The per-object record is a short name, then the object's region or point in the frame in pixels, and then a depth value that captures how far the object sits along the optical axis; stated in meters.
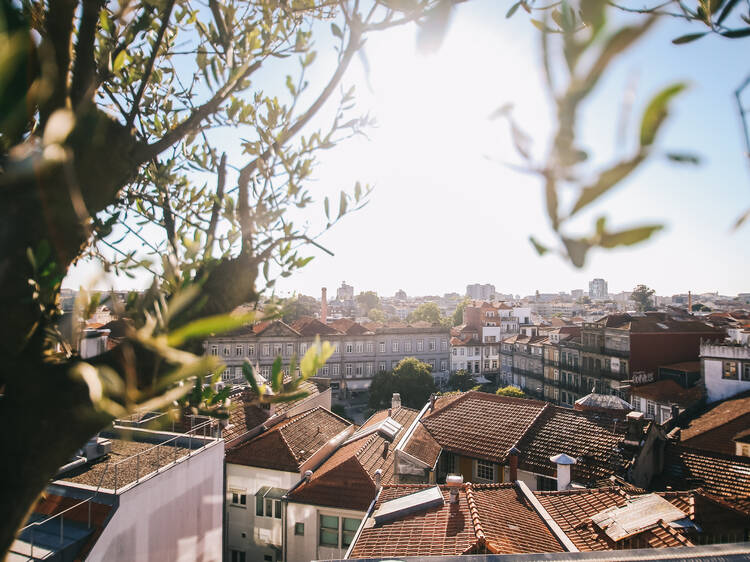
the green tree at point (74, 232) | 1.01
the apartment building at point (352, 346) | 38.66
